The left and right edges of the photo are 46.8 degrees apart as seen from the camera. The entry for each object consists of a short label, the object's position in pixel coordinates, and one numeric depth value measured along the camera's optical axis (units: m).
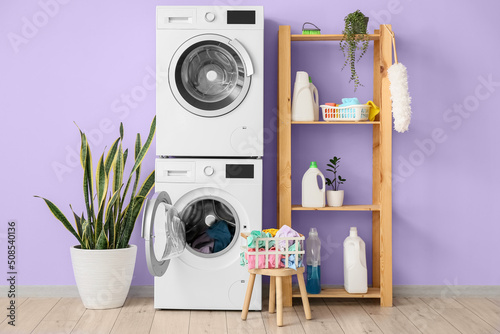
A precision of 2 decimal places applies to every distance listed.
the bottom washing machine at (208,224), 3.09
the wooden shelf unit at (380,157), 3.27
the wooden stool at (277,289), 2.87
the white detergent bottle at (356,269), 3.29
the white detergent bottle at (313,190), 3.29
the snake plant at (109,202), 3.18
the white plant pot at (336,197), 3.33
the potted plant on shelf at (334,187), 3.34
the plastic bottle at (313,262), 3.30
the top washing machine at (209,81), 3.09
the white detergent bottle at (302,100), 3.31
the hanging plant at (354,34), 3.26
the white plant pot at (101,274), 3.11
